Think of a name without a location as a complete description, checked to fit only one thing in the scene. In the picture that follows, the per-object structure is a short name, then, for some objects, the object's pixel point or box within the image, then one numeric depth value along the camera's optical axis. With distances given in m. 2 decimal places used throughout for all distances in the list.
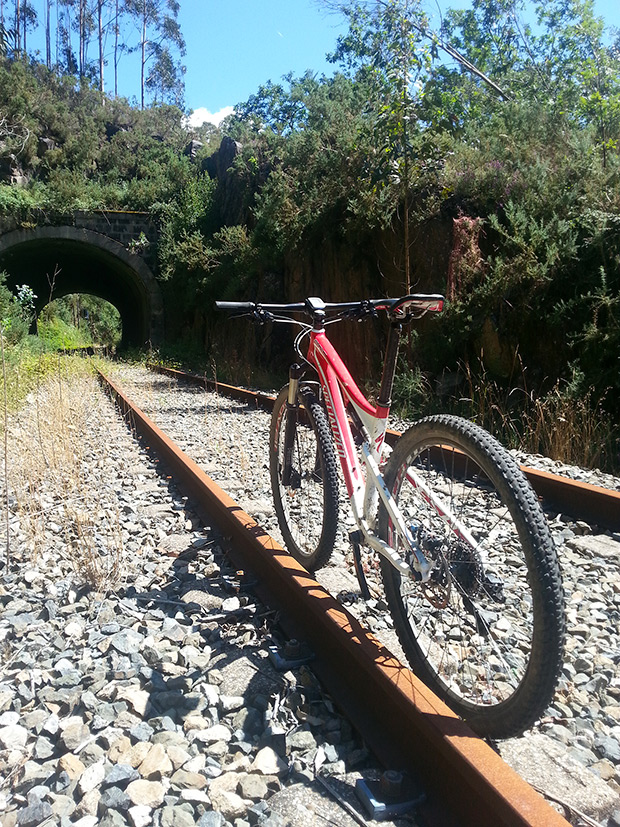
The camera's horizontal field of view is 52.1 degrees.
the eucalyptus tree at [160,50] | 59.88
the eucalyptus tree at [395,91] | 8.28
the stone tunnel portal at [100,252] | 22.16
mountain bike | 1.65
